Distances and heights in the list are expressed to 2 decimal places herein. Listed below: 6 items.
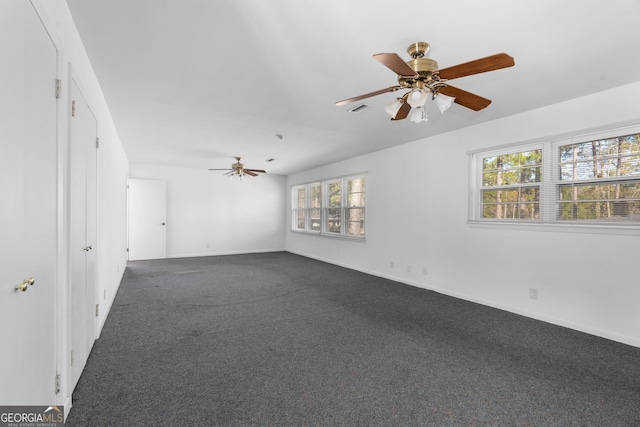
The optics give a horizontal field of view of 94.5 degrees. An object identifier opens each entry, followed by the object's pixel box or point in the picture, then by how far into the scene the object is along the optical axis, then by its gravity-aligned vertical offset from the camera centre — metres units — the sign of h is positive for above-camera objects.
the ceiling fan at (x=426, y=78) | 1.78 +0.92
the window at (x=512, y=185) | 3.62 +0.38
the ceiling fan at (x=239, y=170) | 6.38 +0.95
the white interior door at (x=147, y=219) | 7.20 -0.16
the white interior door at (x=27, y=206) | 1.06 +0.03
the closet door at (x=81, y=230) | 1.91 -0.13
